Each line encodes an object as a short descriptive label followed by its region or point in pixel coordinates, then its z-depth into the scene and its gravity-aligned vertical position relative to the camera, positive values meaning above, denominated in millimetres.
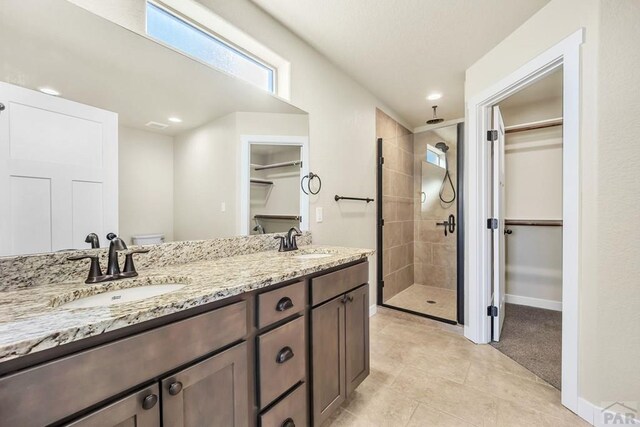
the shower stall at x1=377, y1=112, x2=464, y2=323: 3391 -106
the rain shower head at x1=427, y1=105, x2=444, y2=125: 3664 +1338
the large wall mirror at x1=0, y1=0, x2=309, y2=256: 1012 +344
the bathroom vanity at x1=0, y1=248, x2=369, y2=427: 610 -417
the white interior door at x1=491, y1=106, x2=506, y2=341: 2461 -41
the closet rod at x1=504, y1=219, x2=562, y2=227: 3083 -121
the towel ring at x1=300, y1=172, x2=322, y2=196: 2230 +236
